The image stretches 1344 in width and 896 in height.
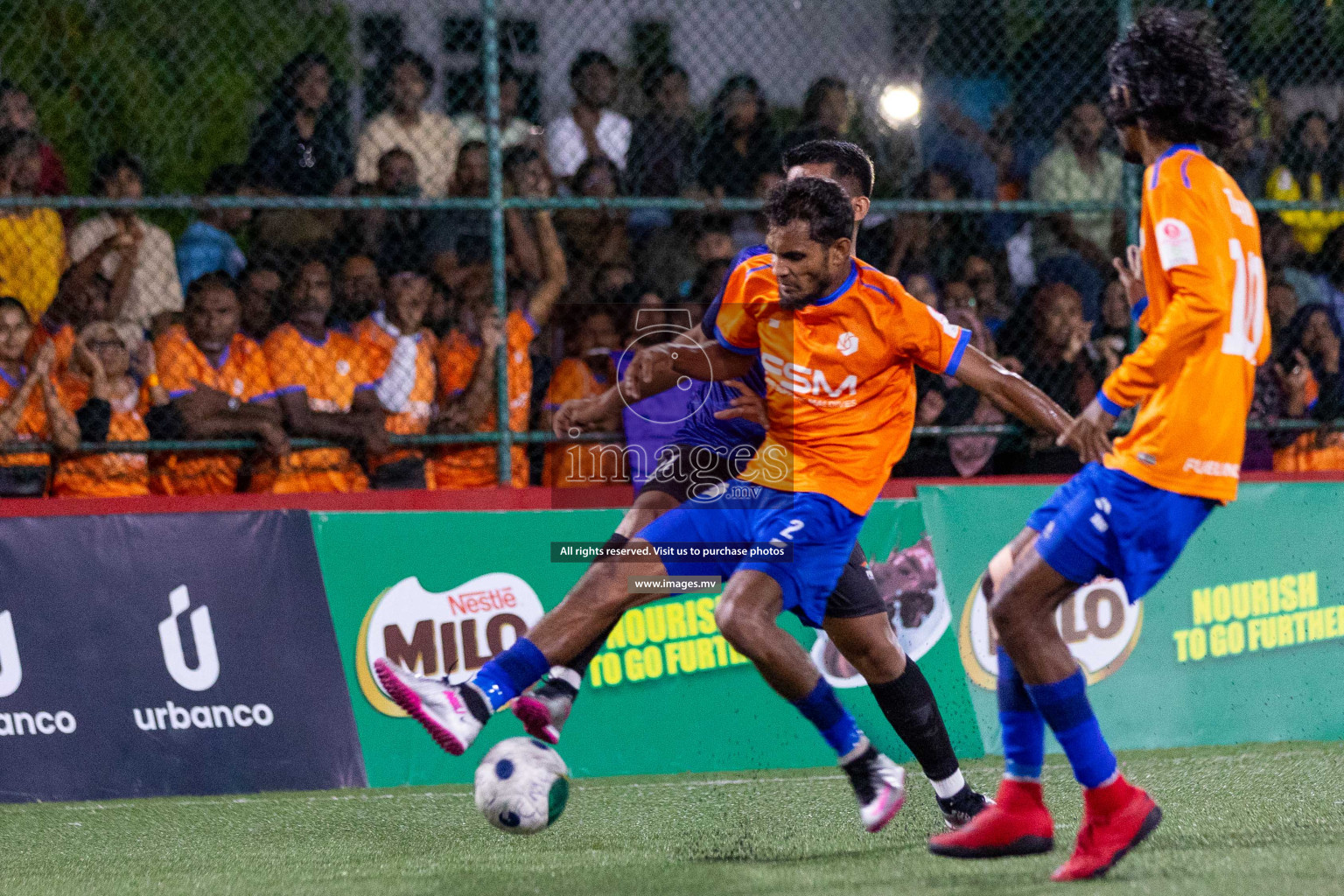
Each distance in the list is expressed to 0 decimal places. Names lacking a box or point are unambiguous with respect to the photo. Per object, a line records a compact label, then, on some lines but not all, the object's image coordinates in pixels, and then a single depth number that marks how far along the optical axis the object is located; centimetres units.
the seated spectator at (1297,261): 1606
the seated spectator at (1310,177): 1603
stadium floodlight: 1588
